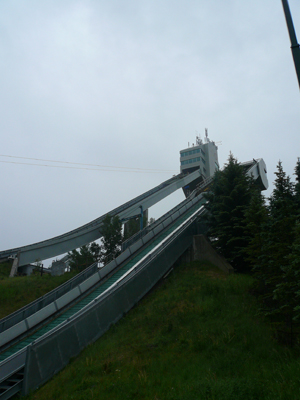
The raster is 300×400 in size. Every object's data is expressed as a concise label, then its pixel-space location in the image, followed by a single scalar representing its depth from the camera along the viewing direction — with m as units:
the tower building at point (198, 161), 68.19
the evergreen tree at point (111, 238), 27.30
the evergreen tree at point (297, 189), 15.91
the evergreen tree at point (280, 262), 9.84
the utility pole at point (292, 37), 4.45
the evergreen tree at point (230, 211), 20.36
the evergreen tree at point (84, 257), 25.75
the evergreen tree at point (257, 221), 13.57
